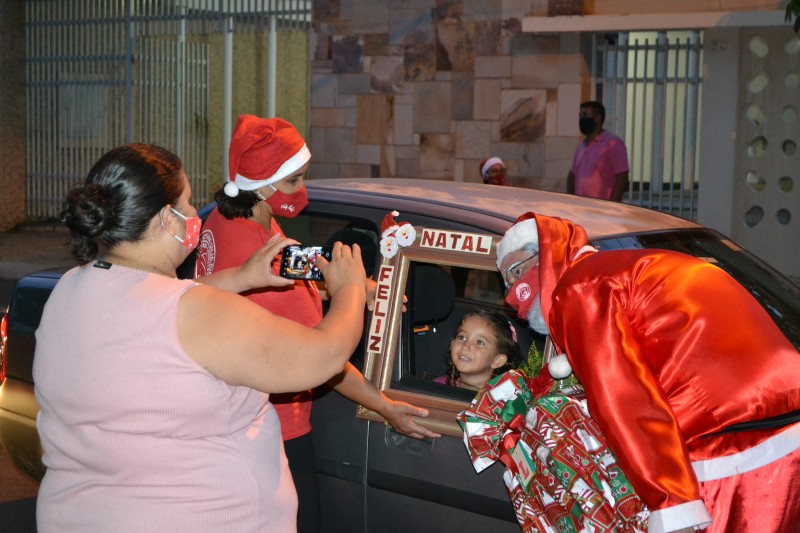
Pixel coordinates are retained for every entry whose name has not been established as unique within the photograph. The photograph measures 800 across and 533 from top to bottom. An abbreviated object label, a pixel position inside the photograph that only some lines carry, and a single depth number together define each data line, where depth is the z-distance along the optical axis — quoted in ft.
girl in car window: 12.91
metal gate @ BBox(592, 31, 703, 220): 37.04
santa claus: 8.57
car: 11.35
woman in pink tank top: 7.79
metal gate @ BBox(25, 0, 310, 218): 48.24
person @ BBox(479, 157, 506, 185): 33.09
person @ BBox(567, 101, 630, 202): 31.55
